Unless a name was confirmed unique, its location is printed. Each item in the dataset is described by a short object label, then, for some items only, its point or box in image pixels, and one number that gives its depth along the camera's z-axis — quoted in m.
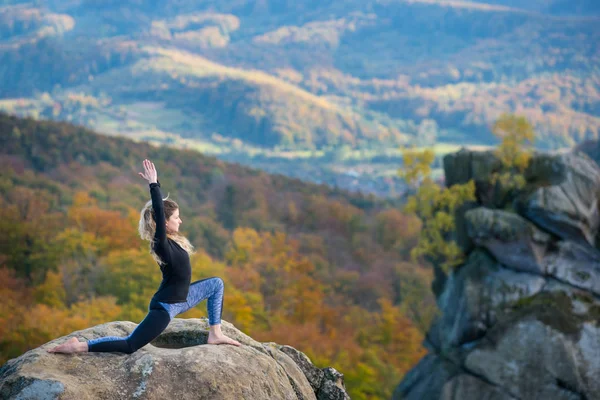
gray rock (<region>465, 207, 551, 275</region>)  24.61
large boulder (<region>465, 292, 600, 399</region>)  21.89
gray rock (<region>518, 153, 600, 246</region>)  24.31
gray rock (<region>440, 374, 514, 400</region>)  23.27
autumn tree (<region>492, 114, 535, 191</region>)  27.50
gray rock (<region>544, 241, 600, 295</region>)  23.77
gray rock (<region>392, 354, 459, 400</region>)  25.12
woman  7.81
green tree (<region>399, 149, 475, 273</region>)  28.75
